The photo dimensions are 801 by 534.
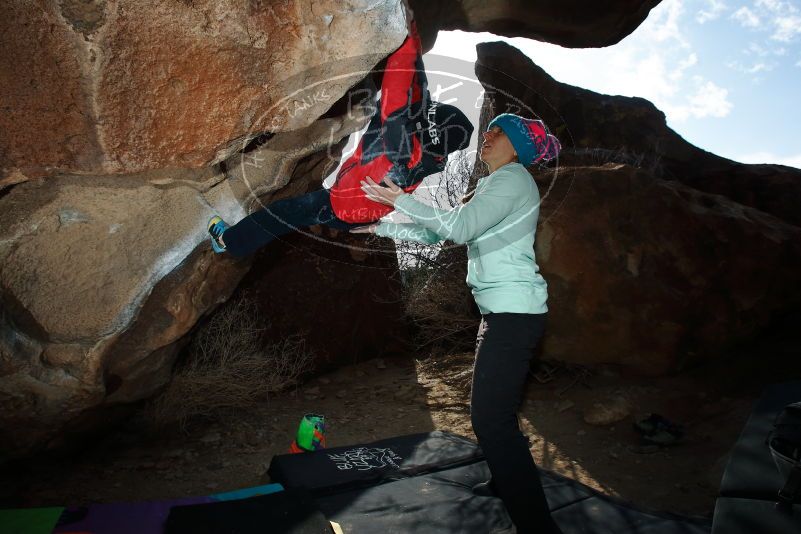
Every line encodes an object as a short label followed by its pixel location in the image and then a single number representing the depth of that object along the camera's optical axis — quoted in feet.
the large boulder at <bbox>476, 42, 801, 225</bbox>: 23.47
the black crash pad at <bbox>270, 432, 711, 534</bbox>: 7.91
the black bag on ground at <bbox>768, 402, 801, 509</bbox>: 4.28
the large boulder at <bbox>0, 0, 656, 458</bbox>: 7.05
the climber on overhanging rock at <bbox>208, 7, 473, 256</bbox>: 8.32
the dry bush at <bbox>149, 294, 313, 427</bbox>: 12.42
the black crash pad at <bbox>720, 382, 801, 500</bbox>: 4.54
